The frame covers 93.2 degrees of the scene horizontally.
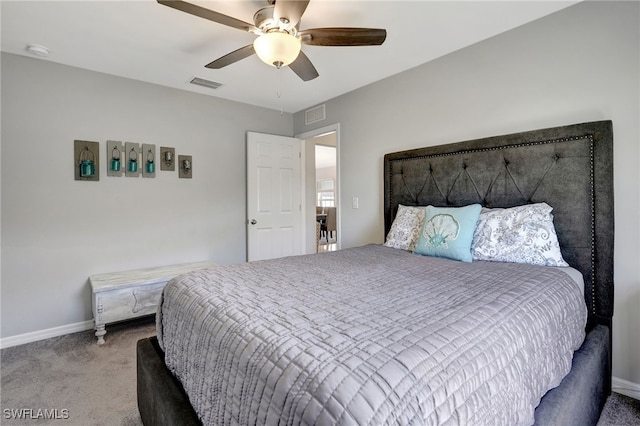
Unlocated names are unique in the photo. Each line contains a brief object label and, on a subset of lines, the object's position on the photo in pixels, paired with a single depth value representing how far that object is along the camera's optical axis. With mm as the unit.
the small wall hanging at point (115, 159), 3006
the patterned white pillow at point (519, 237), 1827
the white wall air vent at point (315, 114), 3914
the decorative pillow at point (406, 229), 2465
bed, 707
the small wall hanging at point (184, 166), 3449
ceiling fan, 1614
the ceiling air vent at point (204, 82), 3191
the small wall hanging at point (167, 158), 3322
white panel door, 3936
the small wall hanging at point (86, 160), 2846
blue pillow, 2002
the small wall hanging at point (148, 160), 3206
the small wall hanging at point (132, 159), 3100
